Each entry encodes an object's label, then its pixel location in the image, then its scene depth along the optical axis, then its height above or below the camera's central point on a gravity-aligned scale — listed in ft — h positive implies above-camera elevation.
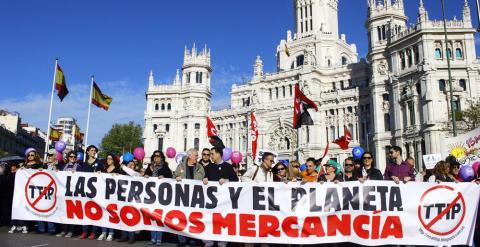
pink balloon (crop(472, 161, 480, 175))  36.47 +1.05
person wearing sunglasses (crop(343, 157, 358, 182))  32.30 +0.61
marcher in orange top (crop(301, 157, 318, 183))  33.32 +0.46
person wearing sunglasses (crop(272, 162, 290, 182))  32.30 +0.54
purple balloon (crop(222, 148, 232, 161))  58.13 +3.67
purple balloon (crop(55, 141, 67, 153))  50.59 +4.14
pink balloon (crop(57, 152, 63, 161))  48.17 +2.68
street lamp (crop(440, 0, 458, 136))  86.87 +38.14
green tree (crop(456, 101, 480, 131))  111.83 +17.78
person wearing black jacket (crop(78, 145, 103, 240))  34.96 +1.12
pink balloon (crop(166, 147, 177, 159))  68.59 +4.50
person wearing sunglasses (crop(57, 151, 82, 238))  35.81 +0.92
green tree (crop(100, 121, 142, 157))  257.14 +25.91
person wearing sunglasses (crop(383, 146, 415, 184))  31.42 +0.75
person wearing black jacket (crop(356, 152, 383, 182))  31.07 +0.59
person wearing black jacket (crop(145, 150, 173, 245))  33.04 +0.67
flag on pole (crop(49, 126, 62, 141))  165.83 +18.57
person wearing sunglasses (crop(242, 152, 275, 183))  31.12 +0.40
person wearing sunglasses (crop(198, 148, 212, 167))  33.42 +1.68
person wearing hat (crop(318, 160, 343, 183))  31.94 +0.19
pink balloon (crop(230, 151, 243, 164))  64.47 +3.40
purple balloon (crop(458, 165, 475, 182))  31.01 +0.33
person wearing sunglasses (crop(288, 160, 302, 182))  32.45 +0.55
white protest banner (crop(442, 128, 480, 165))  53.83 +4.36
